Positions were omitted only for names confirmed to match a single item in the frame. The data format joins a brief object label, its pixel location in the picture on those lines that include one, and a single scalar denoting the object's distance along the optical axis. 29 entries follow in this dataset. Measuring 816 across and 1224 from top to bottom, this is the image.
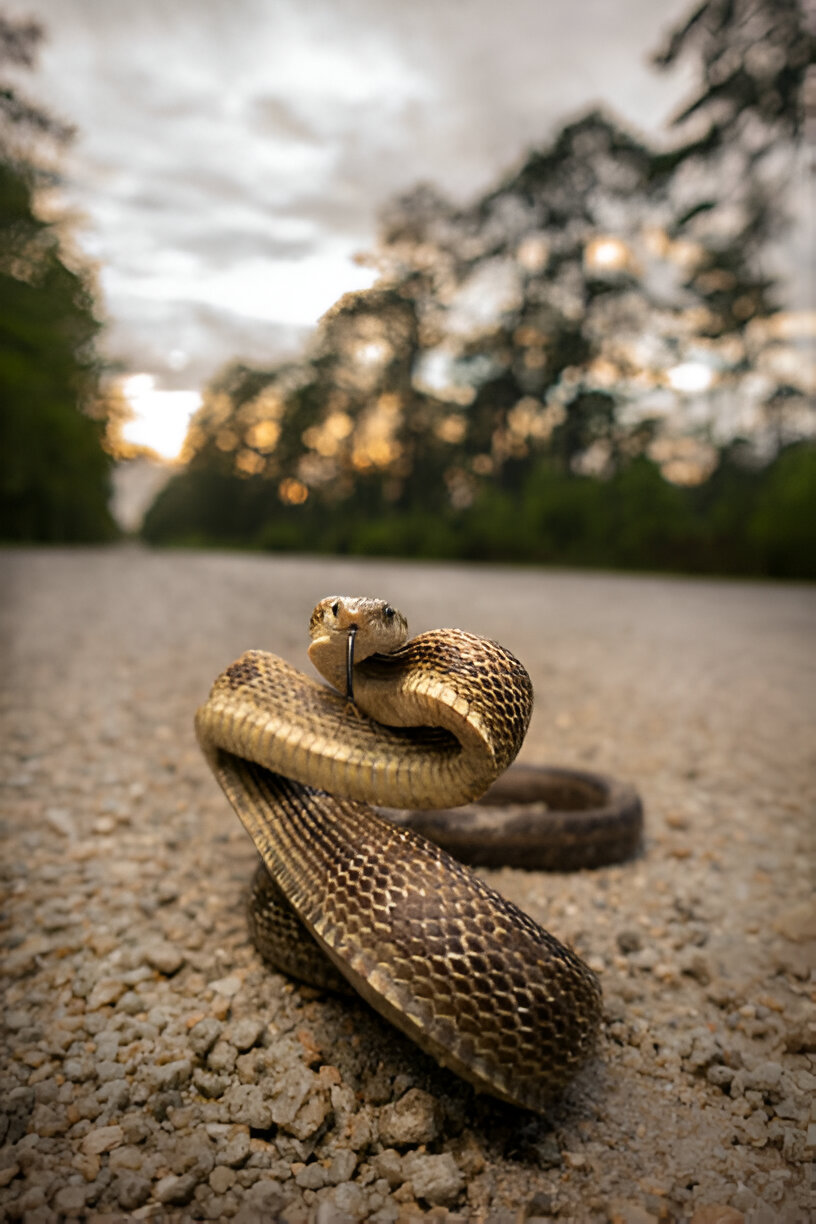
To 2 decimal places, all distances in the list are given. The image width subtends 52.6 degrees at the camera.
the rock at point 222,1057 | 0.25
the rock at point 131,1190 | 0.20
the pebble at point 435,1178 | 0.21
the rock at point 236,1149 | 0.22
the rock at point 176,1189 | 0.20
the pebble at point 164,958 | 0.30
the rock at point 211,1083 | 0.24
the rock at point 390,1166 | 0.21
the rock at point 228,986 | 0.28
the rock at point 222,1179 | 0.21
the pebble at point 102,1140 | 0.22
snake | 0.22
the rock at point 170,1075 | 0.24
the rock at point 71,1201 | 0.20
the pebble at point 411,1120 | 0.23
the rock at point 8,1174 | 0.21
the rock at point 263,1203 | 0.20
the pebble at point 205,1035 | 0.26
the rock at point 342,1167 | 0.21
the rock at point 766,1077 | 0.25
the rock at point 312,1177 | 0.21
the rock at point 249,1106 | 0.23
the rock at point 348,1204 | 0.20
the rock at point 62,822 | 0.40
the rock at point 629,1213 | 0.20
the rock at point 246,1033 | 0.26
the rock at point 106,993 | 0.28
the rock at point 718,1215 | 0.20
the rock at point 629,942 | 0.33
